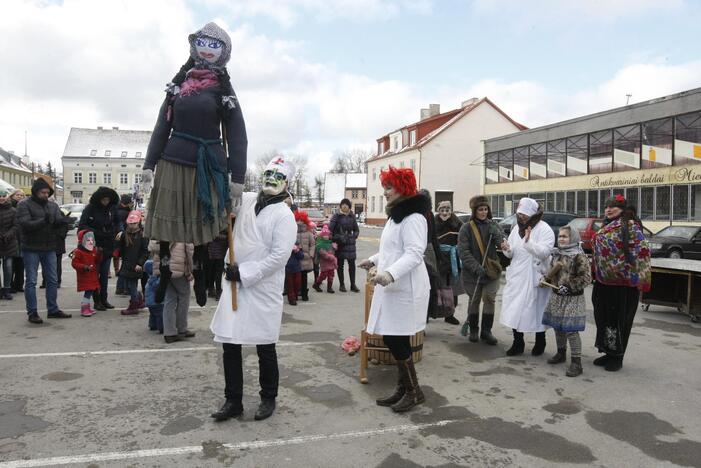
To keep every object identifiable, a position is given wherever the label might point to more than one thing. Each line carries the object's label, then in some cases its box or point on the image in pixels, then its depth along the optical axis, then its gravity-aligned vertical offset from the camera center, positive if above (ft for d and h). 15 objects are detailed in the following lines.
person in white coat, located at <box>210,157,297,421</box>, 13.32 -1.32
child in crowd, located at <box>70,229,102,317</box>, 26.48 -2.08
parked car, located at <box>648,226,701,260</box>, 56.85 -3.09
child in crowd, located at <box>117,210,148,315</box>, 27.73 -1.88
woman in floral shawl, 19.03 -2.06
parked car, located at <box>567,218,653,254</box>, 58.75 -1.27
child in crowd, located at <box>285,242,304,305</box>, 31.68 -3.07
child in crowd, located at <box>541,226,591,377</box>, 18.98 -2.77
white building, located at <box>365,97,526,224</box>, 146.72 +17.90
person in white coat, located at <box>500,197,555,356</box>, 20.34 -2.24
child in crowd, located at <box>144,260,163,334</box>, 23.72 -3.63
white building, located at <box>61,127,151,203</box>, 267.59 +28.81
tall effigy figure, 12.09 +1.54
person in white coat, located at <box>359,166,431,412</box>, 14.48 -1.73
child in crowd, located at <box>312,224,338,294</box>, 36.19 -2.40
